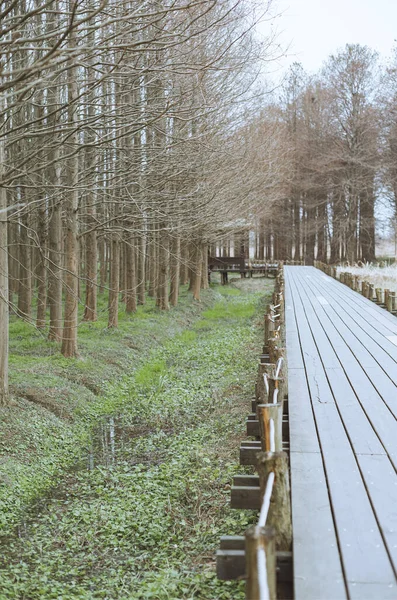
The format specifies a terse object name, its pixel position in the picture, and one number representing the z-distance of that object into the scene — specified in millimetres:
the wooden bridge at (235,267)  42750
